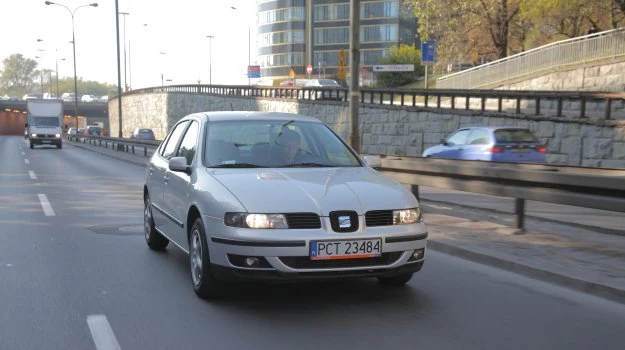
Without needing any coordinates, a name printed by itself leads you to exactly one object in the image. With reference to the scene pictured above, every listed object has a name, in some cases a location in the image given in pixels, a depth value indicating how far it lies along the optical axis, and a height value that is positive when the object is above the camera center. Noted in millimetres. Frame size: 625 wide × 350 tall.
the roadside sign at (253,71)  90750 +4597
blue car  15805 -872
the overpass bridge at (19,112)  98812 -1203
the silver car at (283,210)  5094 -791
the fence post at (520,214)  8797 -1356
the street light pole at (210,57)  87431 +6397
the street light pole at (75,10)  55172 +7765
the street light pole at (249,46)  80156 +7230
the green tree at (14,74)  187500 +8294
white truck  42938 -1092
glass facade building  93750 +10637
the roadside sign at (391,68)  27984 +1613
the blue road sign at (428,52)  24625 +1970
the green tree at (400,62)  60188 +3803
